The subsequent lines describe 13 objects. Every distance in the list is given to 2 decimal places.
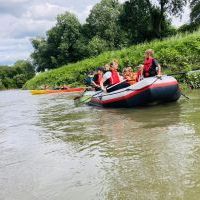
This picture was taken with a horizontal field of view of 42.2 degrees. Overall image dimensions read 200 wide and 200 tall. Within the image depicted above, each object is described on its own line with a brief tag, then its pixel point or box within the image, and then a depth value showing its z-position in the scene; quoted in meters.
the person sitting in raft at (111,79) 7.35
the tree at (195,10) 23.18
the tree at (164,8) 21.18
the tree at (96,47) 27.29
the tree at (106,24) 28.65
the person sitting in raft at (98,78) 8.69
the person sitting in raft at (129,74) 8.29
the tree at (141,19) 21.28
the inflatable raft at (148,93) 6.57
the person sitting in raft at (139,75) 7.49
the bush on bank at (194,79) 9.74
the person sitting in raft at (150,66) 6.94
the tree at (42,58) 30.63
